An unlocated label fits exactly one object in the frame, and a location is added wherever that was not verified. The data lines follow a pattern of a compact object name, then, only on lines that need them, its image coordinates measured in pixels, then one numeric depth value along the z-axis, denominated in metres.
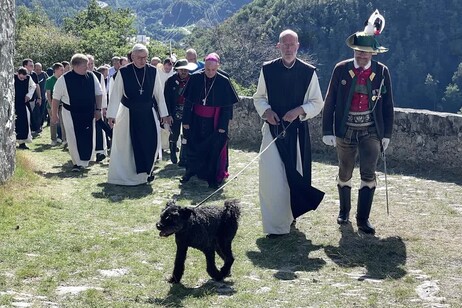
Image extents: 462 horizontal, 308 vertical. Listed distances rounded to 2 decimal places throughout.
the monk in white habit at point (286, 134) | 7.28
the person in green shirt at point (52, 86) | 14.80
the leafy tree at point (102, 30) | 27.50
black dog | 5.32
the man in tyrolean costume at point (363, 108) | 7.28
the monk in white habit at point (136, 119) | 10.23
